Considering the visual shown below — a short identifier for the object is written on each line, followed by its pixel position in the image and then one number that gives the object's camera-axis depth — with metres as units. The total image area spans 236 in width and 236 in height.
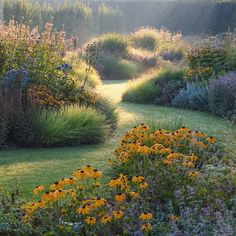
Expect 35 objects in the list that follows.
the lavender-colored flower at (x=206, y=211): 4.85
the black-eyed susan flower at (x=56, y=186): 4.96
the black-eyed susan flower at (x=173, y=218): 4.79
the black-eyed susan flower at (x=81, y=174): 5.16
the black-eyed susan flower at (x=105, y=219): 4.56
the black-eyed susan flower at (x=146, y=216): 4.52
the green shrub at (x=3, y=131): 8.98
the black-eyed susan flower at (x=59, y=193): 4.82
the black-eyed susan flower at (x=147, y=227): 4.46
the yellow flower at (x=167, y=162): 6.11
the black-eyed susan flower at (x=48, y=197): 4.77
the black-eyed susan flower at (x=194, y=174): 5.82
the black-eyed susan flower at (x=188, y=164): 6.00
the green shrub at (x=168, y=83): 15.66
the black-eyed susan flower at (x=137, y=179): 5.41
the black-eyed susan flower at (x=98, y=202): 4.72
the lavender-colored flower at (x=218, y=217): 4.42
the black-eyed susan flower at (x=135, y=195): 5.19
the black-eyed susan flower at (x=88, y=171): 5.17
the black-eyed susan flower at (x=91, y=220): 4.57
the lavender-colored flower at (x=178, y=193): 5.21
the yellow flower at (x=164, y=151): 6.37
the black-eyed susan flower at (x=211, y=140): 7.11
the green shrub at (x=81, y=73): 13.87
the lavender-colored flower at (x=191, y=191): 5.16
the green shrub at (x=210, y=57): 15.95
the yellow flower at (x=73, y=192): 5.02
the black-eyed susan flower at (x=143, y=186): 5.34
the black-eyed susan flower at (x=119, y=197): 4.87
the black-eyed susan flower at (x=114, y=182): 5.23
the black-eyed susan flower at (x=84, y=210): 4.66
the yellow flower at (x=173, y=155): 6.17
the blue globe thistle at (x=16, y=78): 9.88
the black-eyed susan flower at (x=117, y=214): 4.66
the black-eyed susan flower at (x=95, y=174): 5.19
